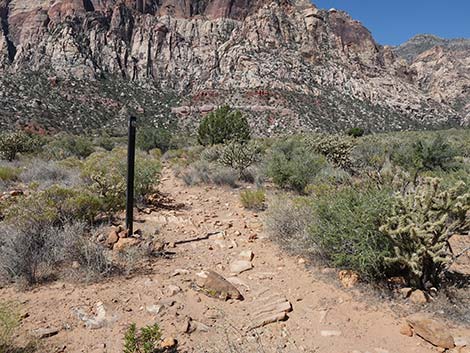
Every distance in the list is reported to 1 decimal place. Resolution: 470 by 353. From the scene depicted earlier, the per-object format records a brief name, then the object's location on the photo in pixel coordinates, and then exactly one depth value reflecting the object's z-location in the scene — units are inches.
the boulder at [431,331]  111.7
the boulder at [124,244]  183.6
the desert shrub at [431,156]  426.3
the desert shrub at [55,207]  186.7
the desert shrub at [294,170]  348.2
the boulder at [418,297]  136.4
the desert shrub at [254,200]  286.8
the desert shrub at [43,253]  155.1
